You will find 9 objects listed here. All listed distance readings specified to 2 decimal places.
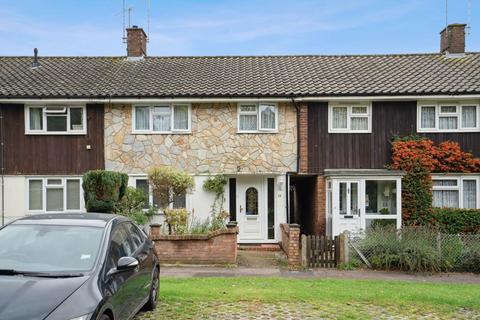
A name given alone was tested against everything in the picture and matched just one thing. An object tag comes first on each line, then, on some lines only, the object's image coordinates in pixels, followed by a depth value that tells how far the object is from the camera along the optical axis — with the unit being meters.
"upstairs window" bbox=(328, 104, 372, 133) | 15.36
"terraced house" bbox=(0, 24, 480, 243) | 15.12
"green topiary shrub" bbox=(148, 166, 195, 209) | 13.31
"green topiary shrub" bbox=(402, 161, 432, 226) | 14.41
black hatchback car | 4.09
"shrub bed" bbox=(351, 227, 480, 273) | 11.45
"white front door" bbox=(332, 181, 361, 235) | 14.36
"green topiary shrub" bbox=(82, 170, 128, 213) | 12.84
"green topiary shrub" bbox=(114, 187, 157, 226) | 14.24
